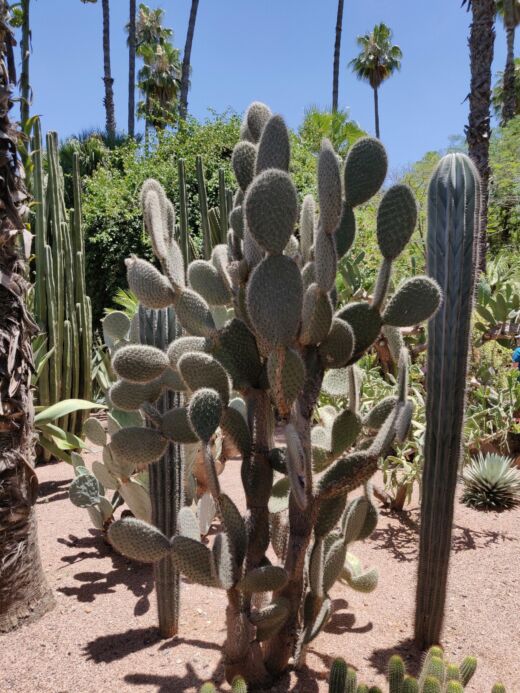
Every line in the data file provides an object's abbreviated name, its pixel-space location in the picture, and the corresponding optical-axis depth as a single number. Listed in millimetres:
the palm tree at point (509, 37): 20359
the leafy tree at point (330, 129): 14055
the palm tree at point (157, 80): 27762
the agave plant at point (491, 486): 4078
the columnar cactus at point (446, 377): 2291
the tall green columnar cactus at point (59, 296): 4949
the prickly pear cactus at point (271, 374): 1512
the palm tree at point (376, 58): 30625
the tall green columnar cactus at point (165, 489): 2219
